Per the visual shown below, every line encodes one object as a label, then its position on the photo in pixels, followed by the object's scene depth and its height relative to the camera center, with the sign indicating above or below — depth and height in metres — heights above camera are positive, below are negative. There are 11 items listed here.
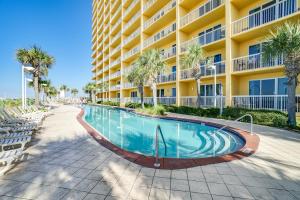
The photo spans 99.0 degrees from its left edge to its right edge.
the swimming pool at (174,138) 5.26 -2.10
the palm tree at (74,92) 71.42 +3.95
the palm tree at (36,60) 16.09 +5.08
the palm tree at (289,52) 6.38 +2.37
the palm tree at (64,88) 68.37 +5.91
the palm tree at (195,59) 10.67 +3.30
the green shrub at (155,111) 11.92 -1.16
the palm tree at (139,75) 14.03 +2.74
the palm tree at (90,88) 36.53 +3.11
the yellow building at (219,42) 9.27 +5.04
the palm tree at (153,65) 13.43 +3.55
